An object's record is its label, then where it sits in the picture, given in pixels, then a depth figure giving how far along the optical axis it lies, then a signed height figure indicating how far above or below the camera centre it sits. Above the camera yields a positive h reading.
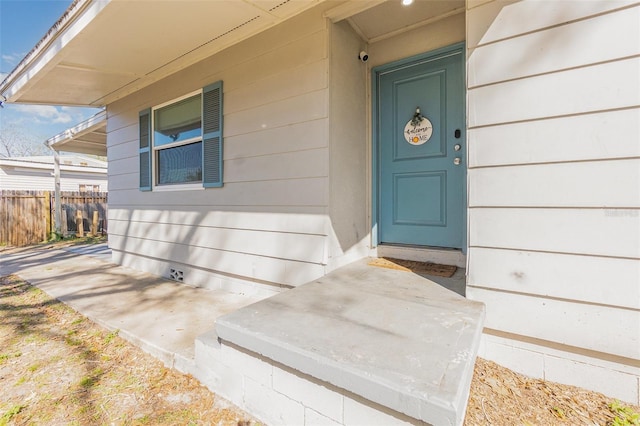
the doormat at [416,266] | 2.46 -0.48
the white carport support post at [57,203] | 8.22 +0.29
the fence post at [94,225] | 9.29 -0.37
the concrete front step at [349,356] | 1.08 -0.61
